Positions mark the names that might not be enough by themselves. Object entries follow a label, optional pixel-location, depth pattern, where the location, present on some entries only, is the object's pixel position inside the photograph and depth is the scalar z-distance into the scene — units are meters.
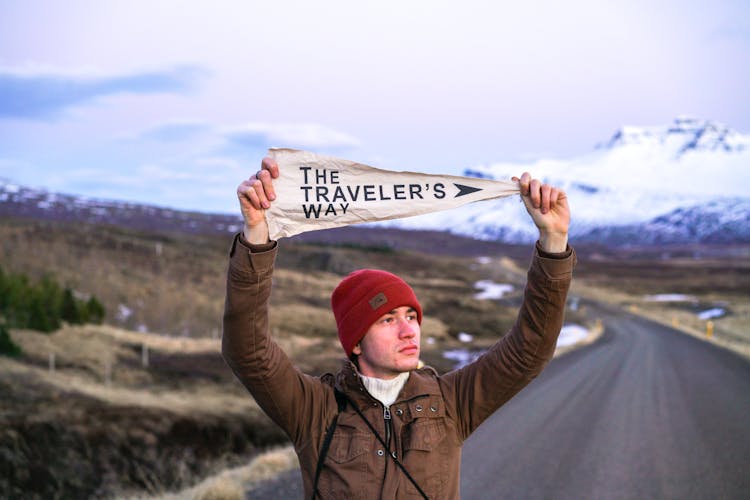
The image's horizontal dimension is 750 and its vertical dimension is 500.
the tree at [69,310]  24.27
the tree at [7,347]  18.80
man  2.66
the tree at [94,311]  25.69
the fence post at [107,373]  18.47
